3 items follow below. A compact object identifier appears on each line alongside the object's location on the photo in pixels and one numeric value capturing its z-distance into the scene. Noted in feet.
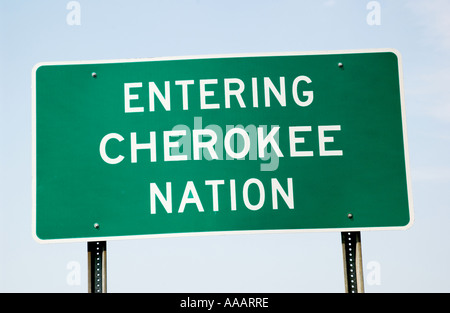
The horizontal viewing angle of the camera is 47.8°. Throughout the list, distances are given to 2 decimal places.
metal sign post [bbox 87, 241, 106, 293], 11.44
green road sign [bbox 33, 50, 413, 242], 11.34
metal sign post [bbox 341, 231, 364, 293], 11.30
